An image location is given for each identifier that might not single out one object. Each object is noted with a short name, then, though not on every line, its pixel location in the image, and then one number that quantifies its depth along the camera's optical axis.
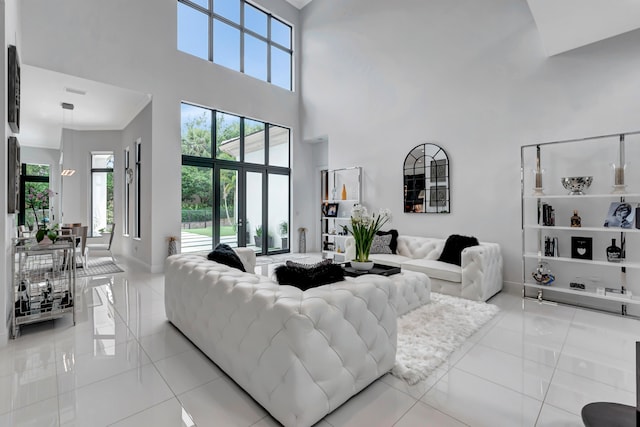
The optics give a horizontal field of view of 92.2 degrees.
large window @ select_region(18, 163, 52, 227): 9.98
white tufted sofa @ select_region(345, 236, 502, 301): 3.88
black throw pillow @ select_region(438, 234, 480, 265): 4.37
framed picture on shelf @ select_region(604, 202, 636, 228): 3.41
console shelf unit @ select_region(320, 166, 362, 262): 6.69
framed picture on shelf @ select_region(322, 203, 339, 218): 7.08
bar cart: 2.96
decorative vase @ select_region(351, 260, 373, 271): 3.39
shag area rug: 2.30
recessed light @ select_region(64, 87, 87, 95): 5.31
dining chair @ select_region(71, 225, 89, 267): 5.90
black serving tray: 3.32
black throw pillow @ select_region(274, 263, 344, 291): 2.10
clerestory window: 6.29
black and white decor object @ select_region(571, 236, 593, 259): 3.76
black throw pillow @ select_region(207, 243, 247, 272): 2.81
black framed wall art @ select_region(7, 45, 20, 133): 2.93
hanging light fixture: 6.09
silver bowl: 3.73
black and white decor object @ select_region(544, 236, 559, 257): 4.00
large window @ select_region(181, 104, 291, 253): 6.37
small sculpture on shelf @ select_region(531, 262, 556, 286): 4.03
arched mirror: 5.21
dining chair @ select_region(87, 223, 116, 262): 6.44
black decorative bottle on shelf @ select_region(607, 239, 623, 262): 3.57
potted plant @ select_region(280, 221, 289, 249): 8.02
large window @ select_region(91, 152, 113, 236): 8.09
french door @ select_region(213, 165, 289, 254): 6.89
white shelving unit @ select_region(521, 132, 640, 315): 3.58
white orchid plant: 3.23
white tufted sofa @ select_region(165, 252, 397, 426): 1.59
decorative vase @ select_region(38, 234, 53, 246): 3.13
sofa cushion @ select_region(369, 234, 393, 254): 5.25
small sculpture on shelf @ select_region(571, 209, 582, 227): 3.81
